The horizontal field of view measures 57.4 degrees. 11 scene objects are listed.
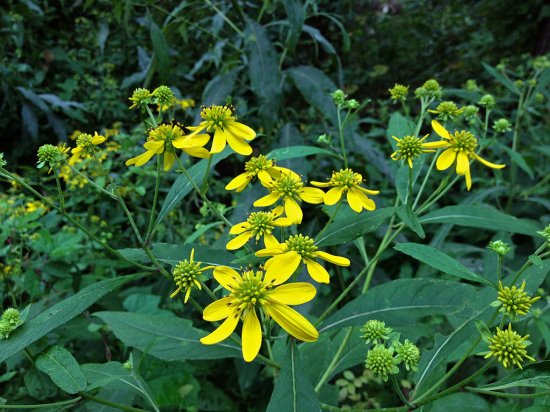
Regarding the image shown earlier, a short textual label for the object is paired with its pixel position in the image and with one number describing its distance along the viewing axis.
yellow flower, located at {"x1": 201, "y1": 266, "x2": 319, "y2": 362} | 0.20
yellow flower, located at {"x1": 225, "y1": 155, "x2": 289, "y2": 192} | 0.27
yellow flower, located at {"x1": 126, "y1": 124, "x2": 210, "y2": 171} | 0.26
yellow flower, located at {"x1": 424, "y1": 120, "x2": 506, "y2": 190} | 0.27
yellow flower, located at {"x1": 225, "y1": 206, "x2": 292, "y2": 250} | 0.24
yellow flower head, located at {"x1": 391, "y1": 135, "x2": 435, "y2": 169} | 0.27
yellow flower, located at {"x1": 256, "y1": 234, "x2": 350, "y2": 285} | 0.21
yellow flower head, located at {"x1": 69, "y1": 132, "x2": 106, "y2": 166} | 0.27
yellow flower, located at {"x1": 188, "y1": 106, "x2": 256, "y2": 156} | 0.27
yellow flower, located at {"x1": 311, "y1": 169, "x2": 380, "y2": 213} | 0.26
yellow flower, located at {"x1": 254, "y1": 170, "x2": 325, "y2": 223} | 0.26
